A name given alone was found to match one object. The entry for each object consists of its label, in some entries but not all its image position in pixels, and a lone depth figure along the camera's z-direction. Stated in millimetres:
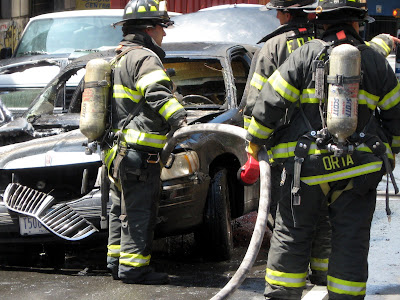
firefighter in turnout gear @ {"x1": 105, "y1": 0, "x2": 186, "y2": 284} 10401
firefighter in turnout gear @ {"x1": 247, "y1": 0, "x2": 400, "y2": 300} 8326
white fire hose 8333
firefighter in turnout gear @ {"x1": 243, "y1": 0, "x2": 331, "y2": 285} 9986
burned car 10987
